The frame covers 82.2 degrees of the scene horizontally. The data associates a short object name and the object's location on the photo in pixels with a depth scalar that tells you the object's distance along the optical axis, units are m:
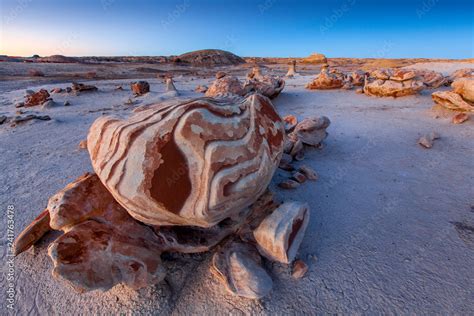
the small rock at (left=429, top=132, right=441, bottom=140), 3.66
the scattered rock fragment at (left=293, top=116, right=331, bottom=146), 3.56
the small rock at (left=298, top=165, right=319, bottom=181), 2.78
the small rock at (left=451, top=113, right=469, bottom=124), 4.15
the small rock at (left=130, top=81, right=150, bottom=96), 7.95
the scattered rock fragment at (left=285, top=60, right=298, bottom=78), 11.95
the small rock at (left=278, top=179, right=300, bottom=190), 2.55
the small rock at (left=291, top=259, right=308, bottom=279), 1.64
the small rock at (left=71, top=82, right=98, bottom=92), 7.92
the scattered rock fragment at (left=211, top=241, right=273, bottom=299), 1.50
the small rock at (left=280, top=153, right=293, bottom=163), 3.12
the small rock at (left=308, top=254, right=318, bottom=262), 1.76
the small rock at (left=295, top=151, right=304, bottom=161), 3.32
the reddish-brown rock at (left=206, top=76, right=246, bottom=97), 6.16
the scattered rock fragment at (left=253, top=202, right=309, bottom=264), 1.63
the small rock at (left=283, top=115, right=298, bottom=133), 3.83
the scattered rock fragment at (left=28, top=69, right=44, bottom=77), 13.09
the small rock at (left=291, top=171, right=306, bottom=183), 2.70
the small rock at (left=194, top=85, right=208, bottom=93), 8.14
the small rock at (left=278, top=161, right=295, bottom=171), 2.95
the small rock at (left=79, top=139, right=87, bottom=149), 3.68
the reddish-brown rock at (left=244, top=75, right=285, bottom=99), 6.64
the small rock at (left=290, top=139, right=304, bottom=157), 3.30
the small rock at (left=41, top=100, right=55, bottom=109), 6.17
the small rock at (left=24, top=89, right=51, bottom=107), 6.52
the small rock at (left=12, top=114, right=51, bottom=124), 4.90
